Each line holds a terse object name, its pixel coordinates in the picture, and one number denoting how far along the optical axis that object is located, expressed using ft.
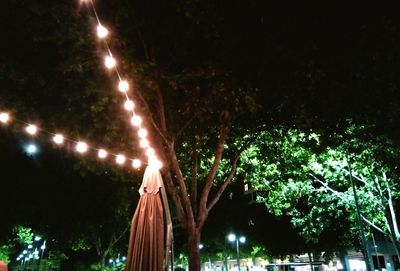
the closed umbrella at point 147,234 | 19.72
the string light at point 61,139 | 20.58
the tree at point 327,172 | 39.15
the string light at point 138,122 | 18.66
